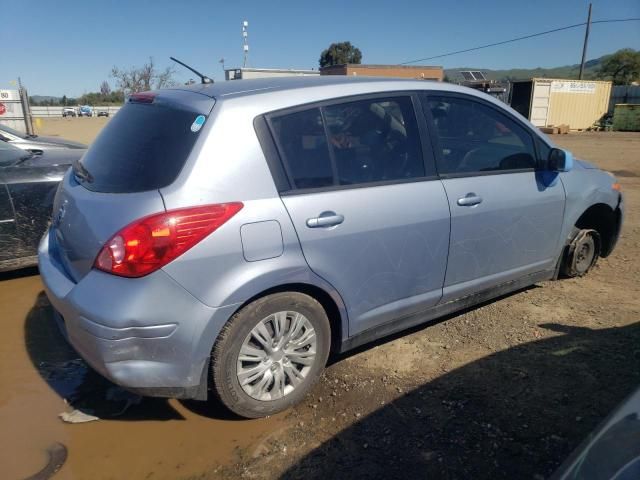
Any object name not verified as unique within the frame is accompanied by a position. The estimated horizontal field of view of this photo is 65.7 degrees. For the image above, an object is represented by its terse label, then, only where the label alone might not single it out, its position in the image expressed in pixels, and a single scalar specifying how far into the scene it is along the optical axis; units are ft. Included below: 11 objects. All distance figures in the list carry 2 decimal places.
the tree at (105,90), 219.73
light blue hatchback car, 7.56
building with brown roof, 96.88
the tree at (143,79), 116.06
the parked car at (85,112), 181.68
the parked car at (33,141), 25.59
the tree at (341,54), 263.90
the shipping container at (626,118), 96.84
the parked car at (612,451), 4.17
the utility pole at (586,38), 128.26
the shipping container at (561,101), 94.17
